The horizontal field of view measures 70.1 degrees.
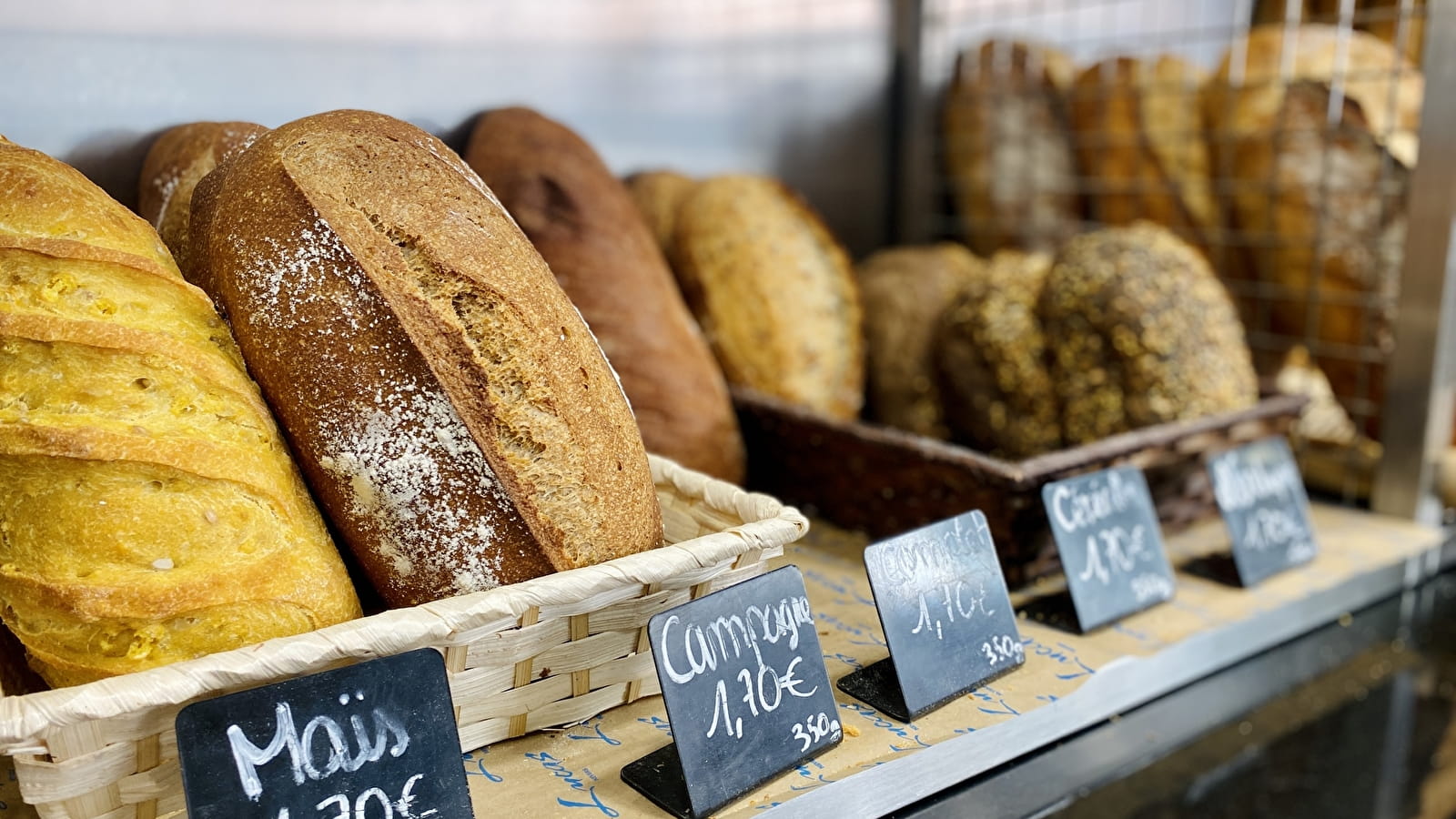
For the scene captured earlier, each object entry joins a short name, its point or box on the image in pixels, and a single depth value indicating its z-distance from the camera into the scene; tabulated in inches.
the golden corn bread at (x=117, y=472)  24.3
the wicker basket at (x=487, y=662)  21.5
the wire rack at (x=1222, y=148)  56.2
